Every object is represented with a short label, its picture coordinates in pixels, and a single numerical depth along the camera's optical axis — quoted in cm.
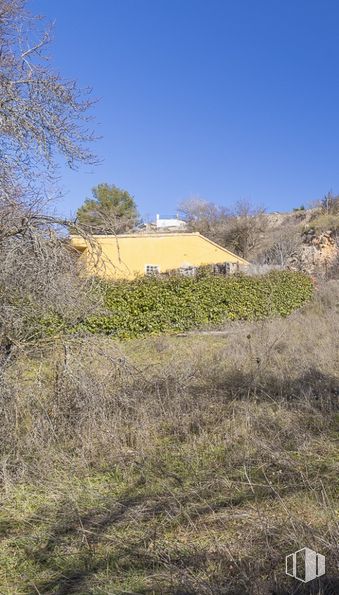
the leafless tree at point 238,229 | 3444
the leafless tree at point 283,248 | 3023
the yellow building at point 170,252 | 2400
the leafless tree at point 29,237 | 449
